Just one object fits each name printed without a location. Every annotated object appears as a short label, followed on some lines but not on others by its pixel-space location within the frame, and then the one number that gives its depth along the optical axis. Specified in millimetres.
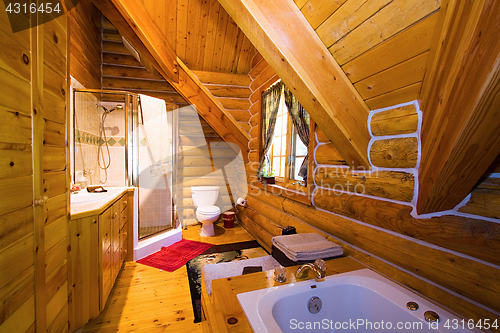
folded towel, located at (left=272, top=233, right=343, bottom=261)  1645
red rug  2709
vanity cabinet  1572
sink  2139
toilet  3532
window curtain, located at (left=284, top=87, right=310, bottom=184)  2344
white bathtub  1059
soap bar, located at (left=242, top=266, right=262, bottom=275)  1660
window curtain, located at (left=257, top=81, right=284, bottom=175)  2953
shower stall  2812
